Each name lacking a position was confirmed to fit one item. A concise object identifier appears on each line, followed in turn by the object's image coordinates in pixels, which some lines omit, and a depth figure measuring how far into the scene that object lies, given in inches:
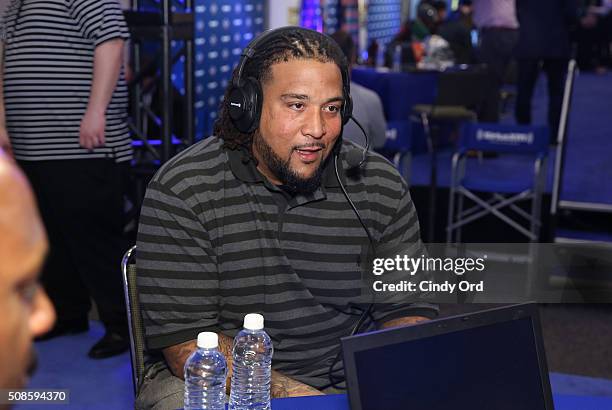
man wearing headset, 67.9
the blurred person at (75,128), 120.3
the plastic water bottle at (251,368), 57.1
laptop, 44.1
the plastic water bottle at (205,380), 52.4
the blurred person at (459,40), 339.3
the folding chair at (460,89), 242.2
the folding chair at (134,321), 70.3
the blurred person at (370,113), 156.2
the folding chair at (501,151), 184.9
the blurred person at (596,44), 568.4
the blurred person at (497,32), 302.8
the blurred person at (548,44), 244.8
